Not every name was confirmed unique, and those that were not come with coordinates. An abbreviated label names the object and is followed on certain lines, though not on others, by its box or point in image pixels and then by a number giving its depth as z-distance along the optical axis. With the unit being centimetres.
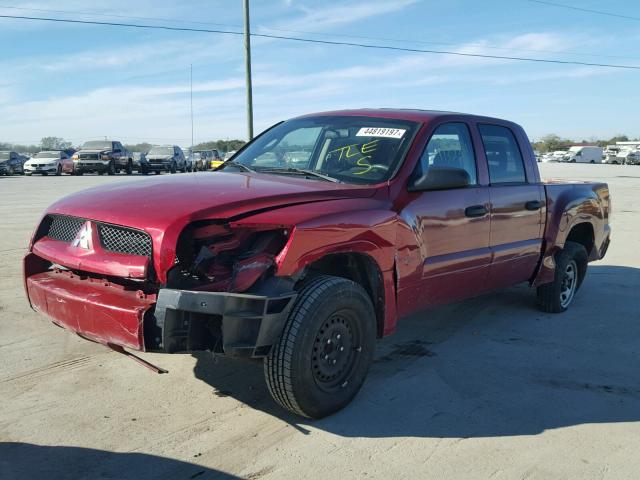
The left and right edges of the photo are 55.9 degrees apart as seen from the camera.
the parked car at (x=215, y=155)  4263
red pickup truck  312
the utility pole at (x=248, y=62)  1927
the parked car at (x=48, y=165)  3272
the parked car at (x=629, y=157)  7100
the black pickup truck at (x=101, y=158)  3198
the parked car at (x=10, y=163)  3294
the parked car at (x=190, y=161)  3839
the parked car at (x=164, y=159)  3528
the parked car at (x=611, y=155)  7438
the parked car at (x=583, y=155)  7406
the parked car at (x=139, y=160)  3528
